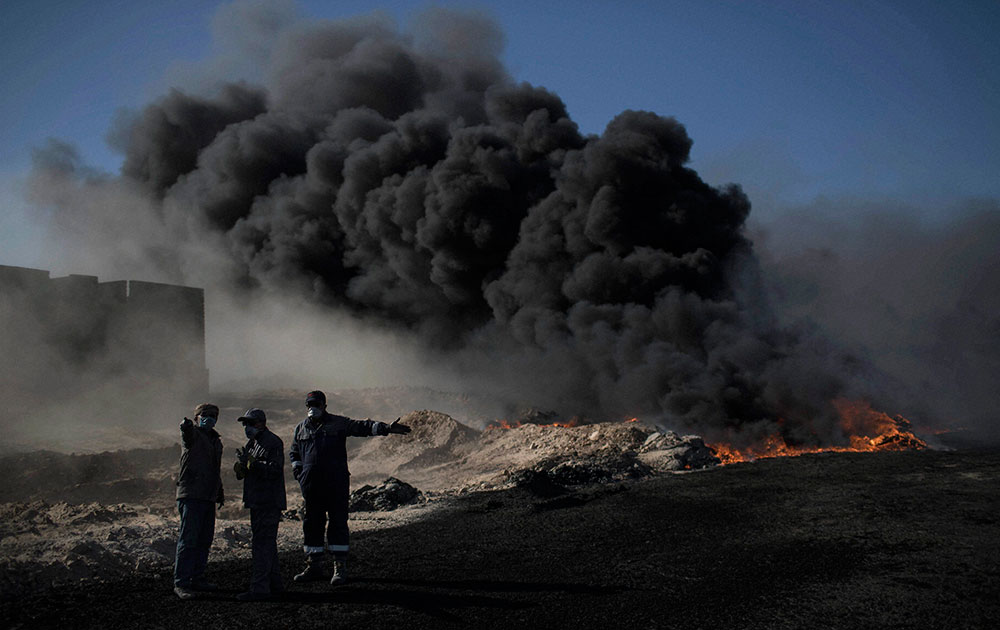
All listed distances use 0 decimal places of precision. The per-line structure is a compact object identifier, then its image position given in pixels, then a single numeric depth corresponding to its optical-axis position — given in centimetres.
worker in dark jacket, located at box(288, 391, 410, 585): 611
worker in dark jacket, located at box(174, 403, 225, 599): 566
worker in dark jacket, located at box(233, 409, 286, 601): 554
